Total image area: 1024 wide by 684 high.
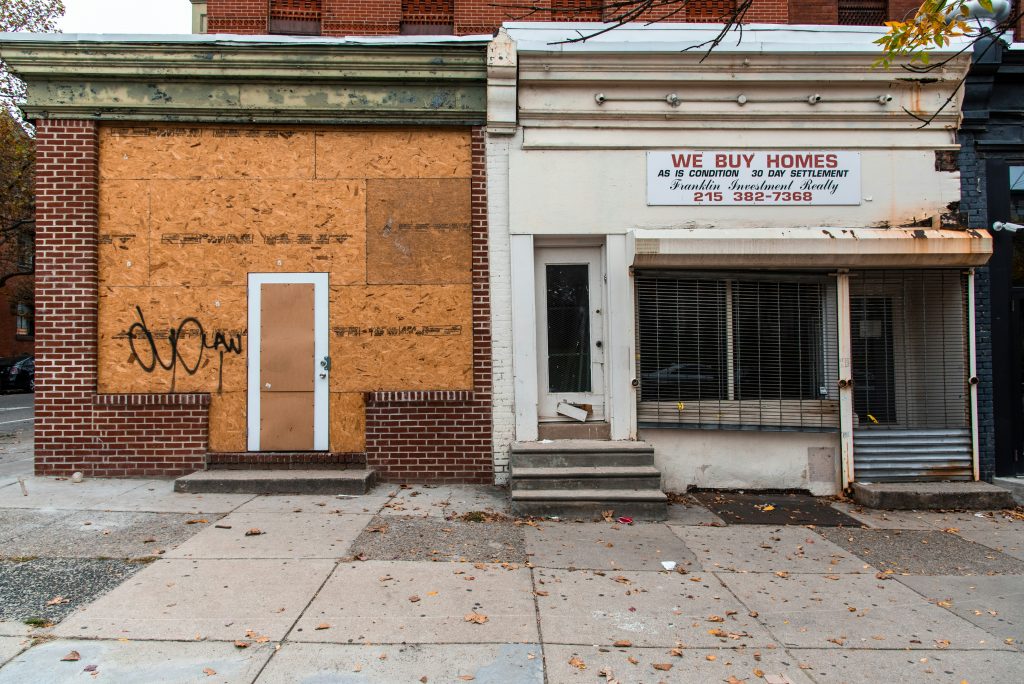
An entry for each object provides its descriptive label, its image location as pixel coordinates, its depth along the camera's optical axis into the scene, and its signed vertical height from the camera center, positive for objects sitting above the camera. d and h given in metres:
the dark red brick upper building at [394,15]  8.70 +4.76
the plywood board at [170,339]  7.46 +0.28
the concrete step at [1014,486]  7.20 -1.47
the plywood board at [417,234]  7.57 +1.50
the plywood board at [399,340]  7.52 +0.25
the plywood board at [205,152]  7.54 +2.48
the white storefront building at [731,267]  7.45 +1.06
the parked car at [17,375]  23.34 -0.37
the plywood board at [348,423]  7.49 -0.71
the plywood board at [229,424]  7.47 -0.71
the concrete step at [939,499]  6.92 -1.53
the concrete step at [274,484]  6.93 -1.31
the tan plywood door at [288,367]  7.47 -0.05
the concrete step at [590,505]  6.34 -1.43
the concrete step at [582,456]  6.94 -1.04
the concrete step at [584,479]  6.58 -1.22
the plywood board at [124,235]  7.48 +1.50
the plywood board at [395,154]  7.60 +2.46
